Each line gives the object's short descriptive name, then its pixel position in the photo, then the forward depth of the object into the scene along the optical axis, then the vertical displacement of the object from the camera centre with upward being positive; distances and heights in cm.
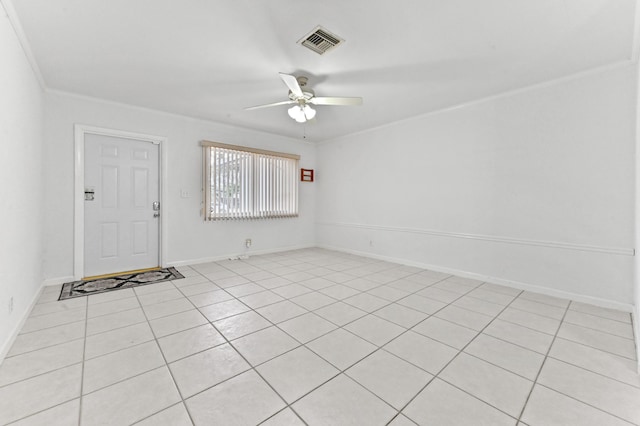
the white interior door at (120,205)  387 +8
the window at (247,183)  488 +56
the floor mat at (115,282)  328 -98
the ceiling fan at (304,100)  299 +126
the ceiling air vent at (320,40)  228 +152
